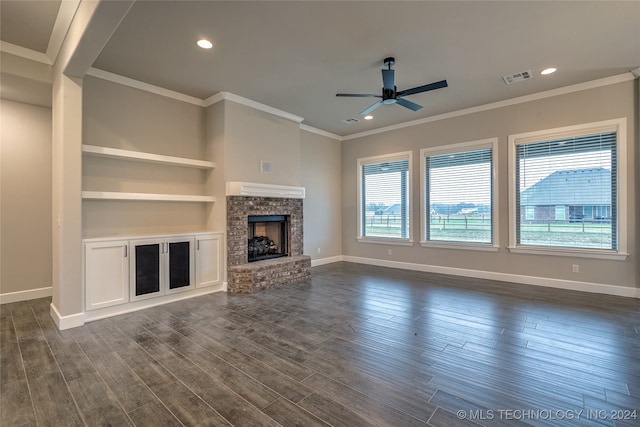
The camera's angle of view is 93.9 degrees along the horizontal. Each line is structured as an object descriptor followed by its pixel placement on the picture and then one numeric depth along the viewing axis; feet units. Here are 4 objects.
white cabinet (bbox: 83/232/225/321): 11.59
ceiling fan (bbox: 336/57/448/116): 12.16
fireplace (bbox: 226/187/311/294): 15.56
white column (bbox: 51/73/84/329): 10.62
